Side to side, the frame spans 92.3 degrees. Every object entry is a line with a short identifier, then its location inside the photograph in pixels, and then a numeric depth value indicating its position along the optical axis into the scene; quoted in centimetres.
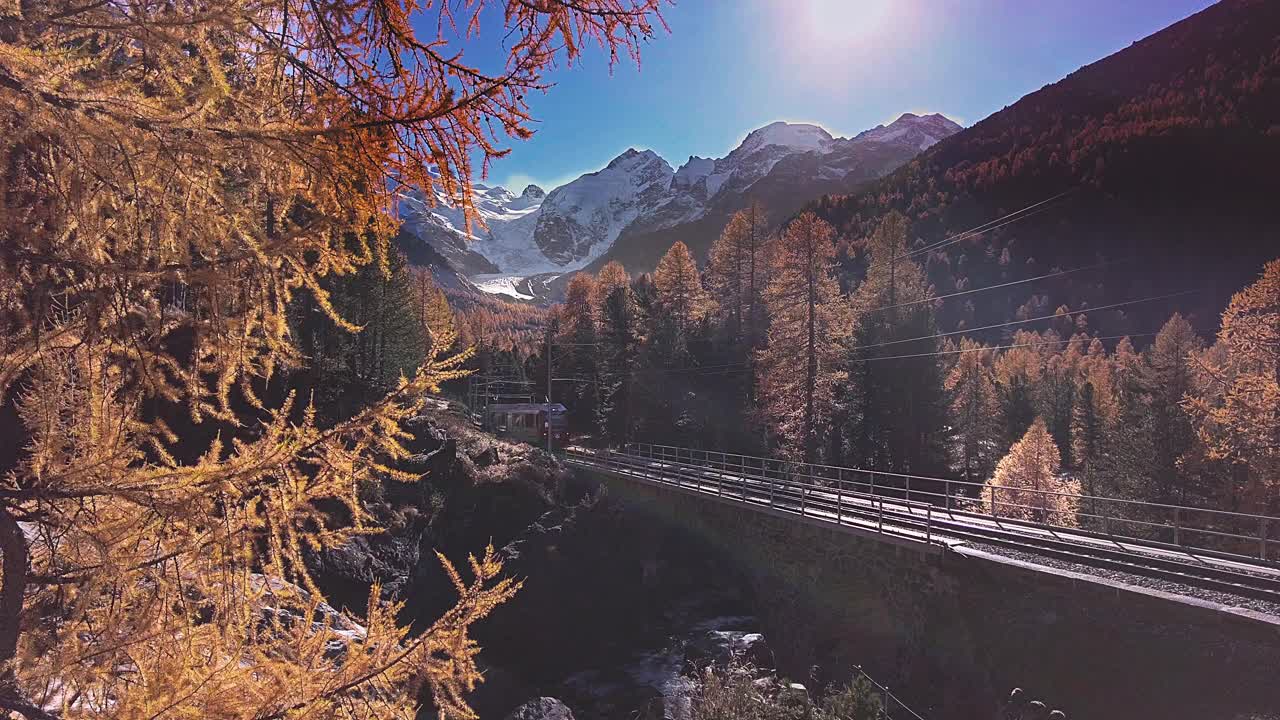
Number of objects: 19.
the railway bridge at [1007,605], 842
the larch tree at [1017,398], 5900
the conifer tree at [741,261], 4422
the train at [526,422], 5103
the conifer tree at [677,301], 4553
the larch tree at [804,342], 3031
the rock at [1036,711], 959
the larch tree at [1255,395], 1805
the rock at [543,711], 1214
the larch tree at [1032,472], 3047
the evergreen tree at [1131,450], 2931
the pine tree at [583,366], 4959
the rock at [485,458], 2992
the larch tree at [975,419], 4335
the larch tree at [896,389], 3347
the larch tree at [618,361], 4553
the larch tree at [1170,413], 2841
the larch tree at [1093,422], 4116
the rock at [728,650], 1427
